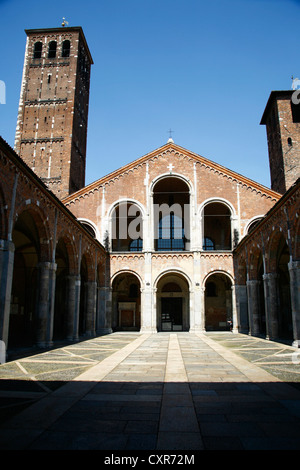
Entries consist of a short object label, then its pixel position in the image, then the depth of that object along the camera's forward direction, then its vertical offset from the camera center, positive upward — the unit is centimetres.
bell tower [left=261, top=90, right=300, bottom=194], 3259 +1638
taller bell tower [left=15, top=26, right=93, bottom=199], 3375 +1994
